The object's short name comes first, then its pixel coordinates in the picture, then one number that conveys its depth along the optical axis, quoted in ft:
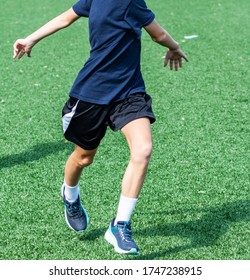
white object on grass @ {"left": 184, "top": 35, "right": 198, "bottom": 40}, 75.50
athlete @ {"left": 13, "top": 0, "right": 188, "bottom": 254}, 24.20
